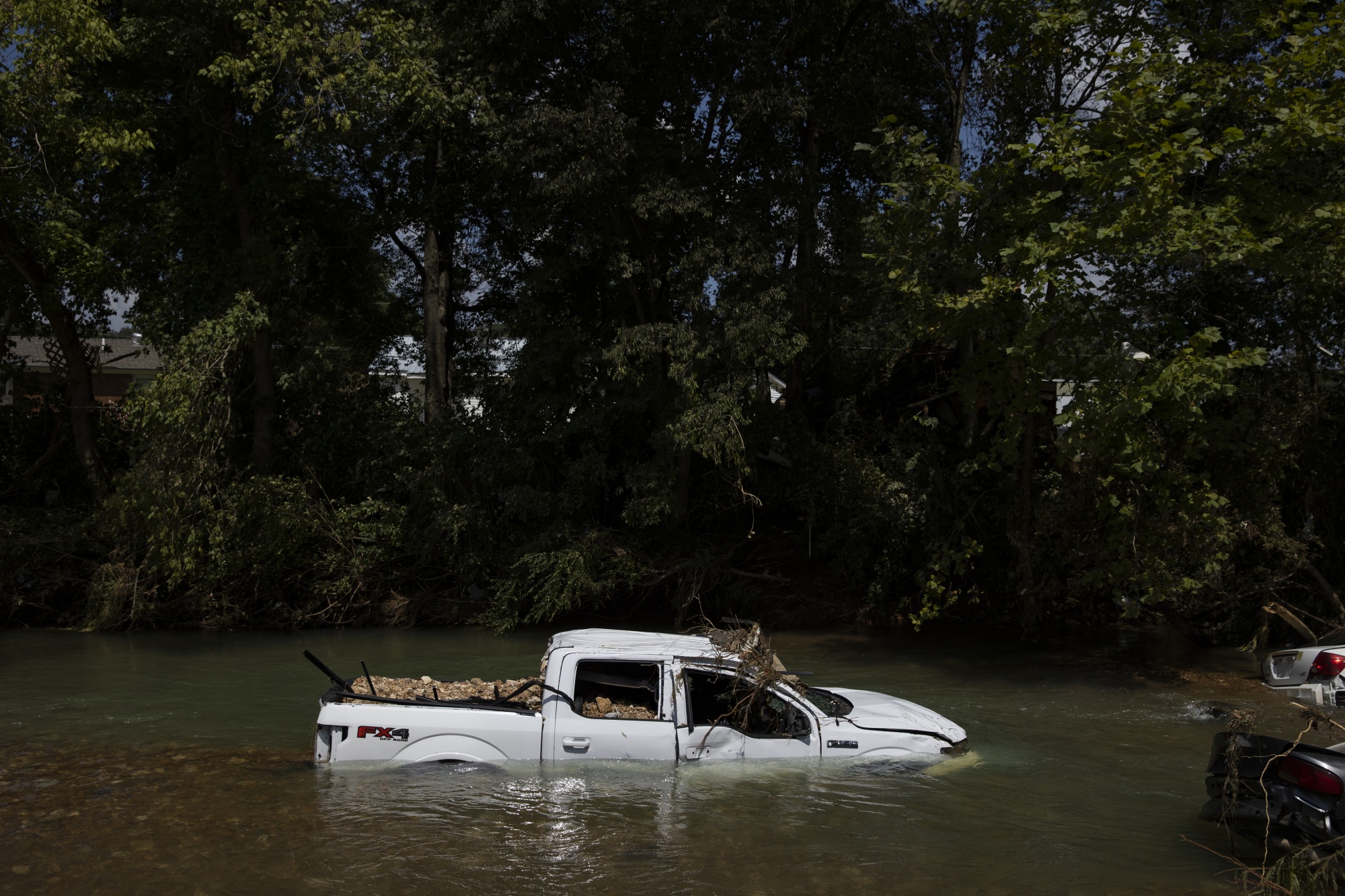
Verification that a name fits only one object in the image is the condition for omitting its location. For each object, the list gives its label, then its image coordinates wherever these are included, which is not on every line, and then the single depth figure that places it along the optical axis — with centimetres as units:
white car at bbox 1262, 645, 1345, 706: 980
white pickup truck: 838
